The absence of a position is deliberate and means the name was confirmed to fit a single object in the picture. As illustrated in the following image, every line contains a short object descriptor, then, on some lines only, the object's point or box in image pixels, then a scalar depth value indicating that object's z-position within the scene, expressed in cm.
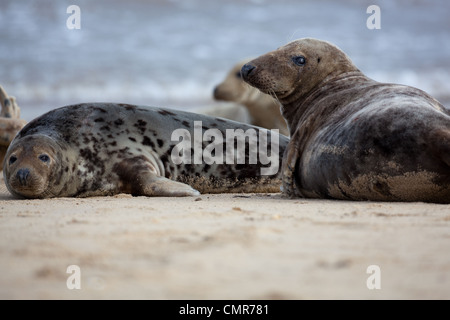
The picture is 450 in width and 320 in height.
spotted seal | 897
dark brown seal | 682
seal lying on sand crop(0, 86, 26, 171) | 1257
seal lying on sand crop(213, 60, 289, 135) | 1975
